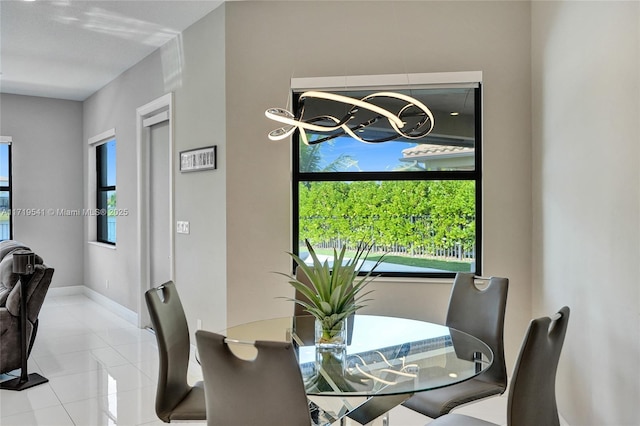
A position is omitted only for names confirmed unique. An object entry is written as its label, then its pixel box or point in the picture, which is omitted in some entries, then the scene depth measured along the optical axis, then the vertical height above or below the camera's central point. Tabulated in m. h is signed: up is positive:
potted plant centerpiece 2.00 -0.37
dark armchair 3.43 -0.76
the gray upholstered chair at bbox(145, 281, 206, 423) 1.98 -0.73
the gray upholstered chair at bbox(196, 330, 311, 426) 1.38 -0.54
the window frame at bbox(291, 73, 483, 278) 3.27 +0.24
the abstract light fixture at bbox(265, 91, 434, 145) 2.08 +0.45
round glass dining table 1.74 -0.66
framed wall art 3.66 +0.43
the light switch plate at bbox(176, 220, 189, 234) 4.10 -0.15
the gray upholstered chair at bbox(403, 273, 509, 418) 2.11 -0.68
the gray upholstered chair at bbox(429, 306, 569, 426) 1.59 -0.59
